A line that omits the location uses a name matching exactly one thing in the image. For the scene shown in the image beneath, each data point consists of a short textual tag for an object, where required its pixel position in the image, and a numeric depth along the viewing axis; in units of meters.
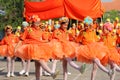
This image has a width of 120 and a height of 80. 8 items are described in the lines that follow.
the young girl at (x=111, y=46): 12.14
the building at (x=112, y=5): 102.91
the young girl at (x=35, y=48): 10.86
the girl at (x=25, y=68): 15.08
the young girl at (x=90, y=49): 11.70
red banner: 17.47
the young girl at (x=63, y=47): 11.98
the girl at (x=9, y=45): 15.23
